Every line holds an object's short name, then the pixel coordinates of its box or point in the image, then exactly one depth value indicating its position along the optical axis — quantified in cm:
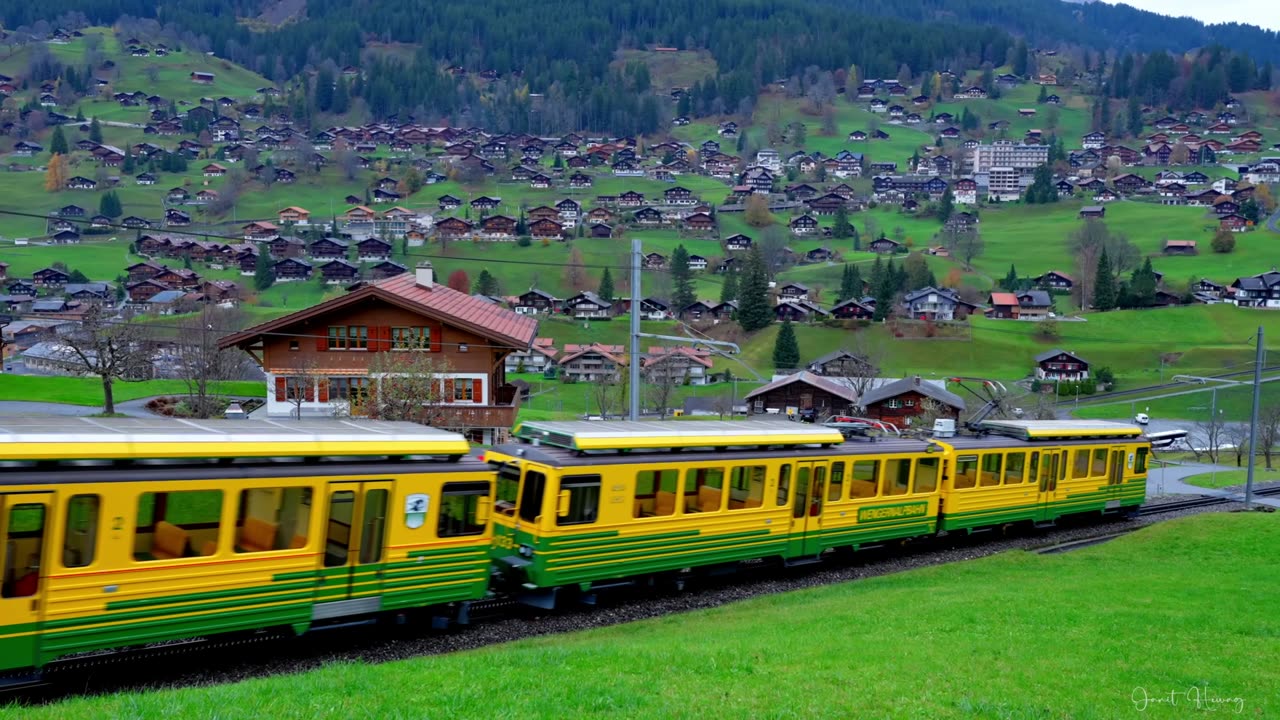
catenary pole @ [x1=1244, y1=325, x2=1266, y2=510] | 2878
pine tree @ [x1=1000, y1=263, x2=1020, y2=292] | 12700
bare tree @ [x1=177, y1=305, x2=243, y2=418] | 5109
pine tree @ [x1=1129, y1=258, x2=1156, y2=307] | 11588
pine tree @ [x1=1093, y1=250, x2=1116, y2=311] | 11700
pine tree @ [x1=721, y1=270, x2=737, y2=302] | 11956
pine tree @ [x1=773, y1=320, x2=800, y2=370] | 9944
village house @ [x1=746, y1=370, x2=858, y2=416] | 8200
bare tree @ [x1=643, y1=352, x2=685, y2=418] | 7319
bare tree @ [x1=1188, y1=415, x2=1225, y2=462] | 6394
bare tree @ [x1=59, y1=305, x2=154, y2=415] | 4891
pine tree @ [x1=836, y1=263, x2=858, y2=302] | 11906
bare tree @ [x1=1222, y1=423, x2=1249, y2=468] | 6469
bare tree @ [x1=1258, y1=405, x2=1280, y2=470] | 6404
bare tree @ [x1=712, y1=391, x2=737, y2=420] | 7814
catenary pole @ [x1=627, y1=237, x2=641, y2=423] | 2189
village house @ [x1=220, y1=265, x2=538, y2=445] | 4306
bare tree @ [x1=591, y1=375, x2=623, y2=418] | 7200
